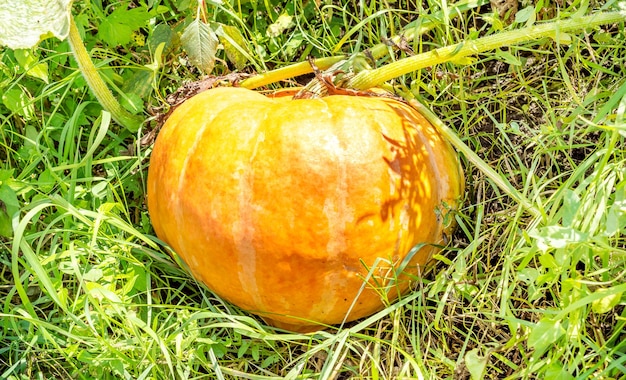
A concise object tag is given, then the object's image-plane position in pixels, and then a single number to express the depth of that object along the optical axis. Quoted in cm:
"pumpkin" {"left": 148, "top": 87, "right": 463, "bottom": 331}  175
